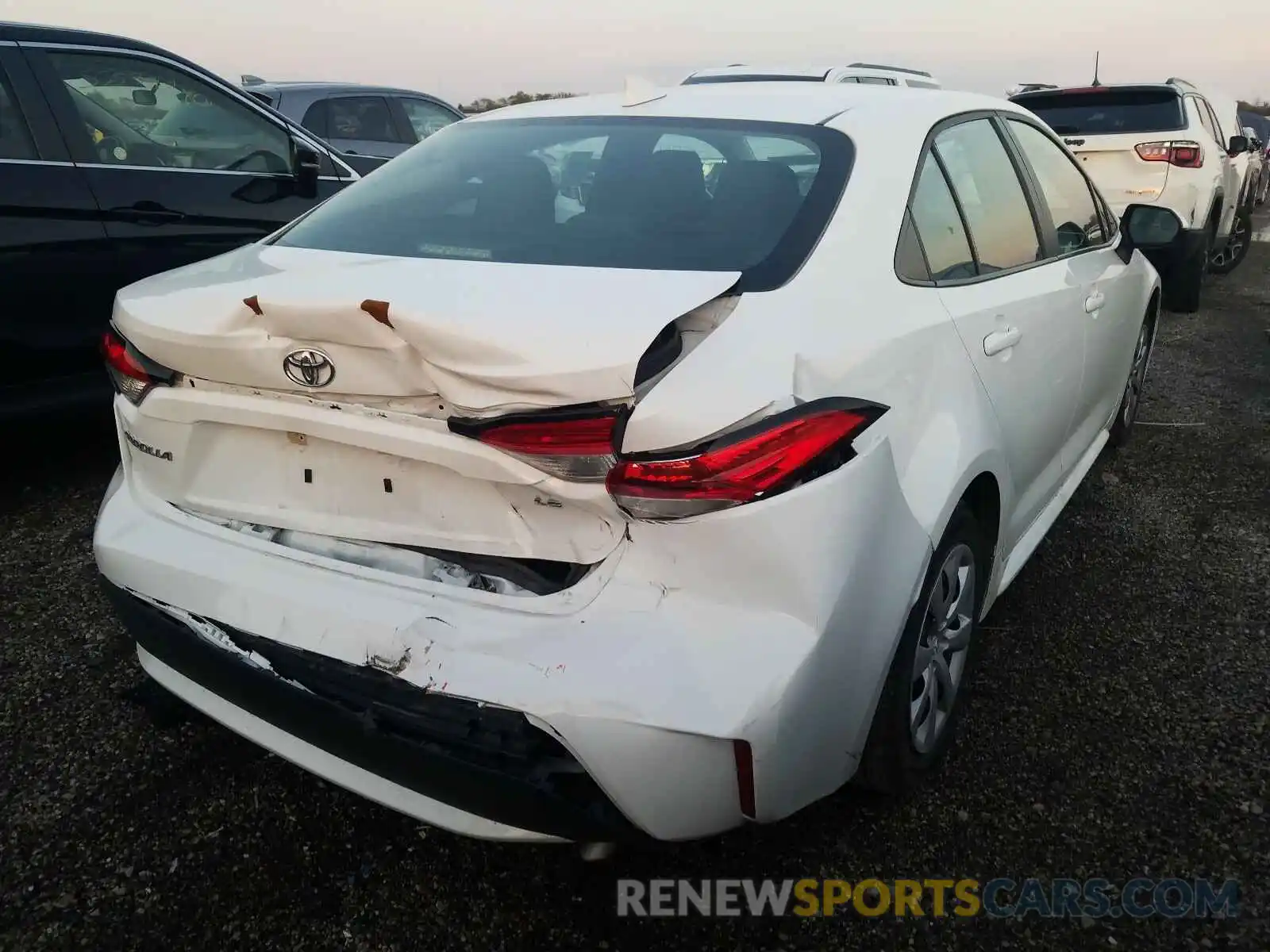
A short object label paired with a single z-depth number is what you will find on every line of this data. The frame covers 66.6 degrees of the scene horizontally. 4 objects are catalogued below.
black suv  3.46
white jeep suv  7.06
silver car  7.49
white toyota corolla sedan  1.48
